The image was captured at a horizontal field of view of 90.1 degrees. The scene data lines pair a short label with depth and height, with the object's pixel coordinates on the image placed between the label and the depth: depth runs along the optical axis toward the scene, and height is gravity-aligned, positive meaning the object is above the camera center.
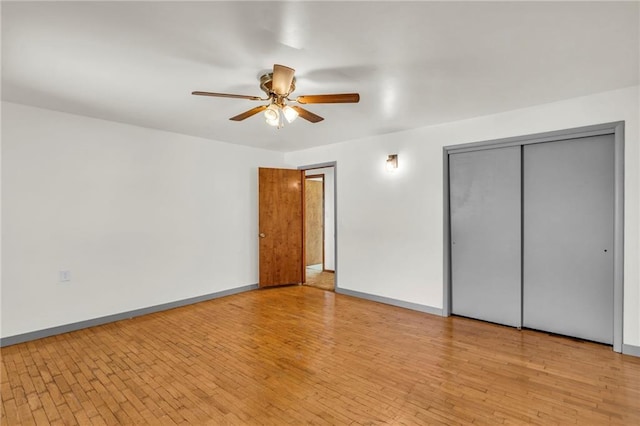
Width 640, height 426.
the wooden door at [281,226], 5.56 -0.28
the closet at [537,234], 3.23 -0.28
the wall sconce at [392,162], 4.54 +0.68
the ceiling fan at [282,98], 2.27 +0.86
